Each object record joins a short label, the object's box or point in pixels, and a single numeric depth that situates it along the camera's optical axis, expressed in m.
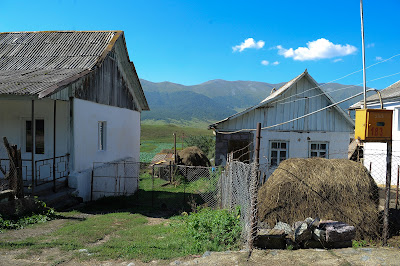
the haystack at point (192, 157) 21.95
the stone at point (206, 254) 5.39
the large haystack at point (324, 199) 7.05
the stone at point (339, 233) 5.74
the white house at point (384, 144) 15.67
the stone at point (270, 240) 5.58
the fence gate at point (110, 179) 12.83
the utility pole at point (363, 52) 6.52
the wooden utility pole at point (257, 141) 5.65
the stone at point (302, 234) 5.77
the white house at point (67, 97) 10.98
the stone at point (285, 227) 6.20
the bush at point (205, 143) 32.90
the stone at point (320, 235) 5.77
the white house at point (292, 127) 15.68
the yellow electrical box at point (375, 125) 6.04
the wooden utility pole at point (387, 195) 6.14
